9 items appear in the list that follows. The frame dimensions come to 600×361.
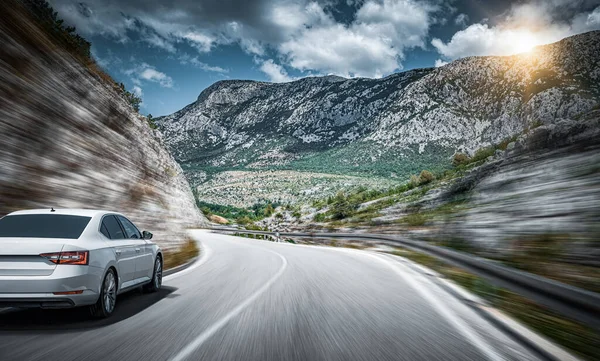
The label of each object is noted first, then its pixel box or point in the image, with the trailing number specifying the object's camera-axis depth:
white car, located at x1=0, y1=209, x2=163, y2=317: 5.22
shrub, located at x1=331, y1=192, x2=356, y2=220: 42.28
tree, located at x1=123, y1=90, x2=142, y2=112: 27.89
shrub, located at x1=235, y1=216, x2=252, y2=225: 76.64
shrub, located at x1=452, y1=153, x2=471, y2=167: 51.42
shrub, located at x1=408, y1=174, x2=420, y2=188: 41.88
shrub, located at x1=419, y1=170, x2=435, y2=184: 40.69
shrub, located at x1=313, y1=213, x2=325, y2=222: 45.97
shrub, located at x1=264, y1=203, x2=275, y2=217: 72.08
